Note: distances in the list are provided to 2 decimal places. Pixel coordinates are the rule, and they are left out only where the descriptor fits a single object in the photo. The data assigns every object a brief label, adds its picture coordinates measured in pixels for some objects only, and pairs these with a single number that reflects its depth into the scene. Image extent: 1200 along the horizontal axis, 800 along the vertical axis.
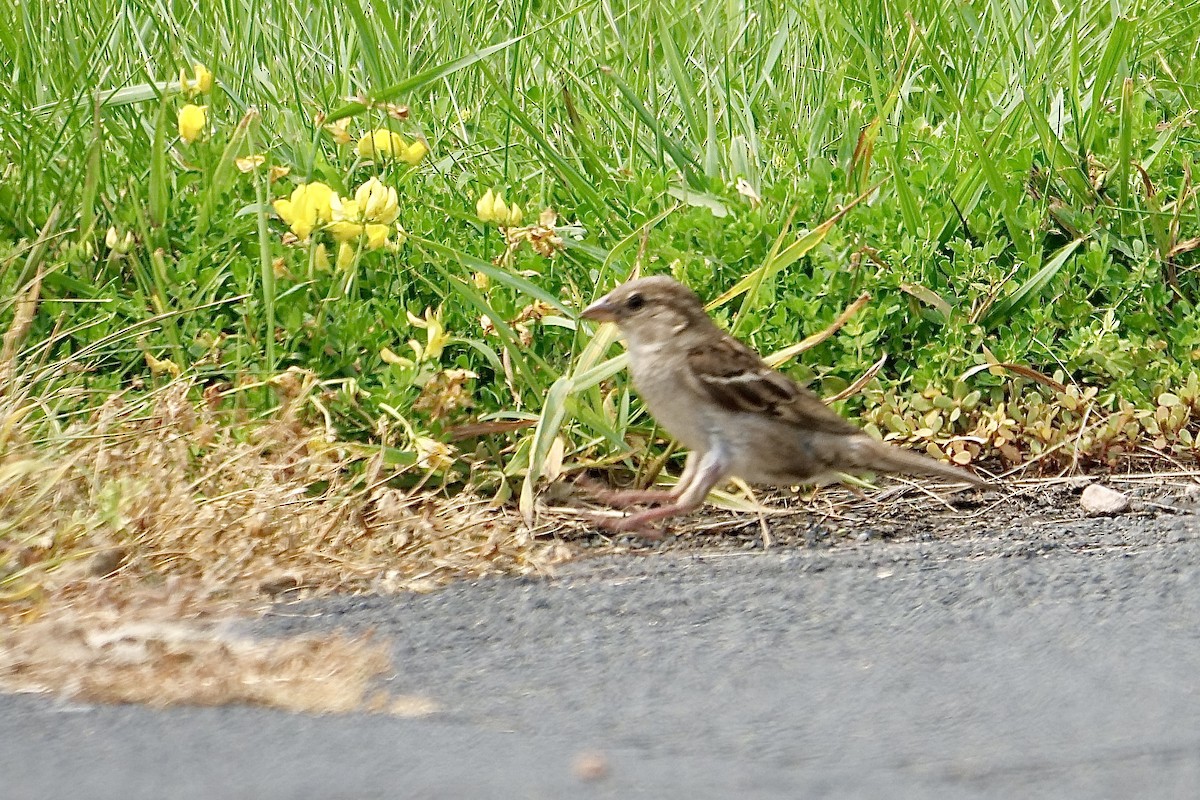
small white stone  8.43
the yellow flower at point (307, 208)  8.69
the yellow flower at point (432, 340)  8.63
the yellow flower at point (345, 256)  8.88
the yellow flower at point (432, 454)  8.30
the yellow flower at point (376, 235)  8.74
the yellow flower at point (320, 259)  9.02
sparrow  8.14
